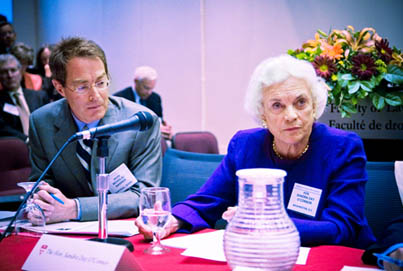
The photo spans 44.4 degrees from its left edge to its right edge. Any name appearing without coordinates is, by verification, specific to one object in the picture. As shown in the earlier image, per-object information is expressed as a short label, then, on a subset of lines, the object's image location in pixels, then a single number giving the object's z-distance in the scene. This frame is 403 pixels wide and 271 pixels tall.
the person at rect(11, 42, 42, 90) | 6.16
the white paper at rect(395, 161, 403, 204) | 2.09
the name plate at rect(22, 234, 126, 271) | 1.19
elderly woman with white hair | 1.84
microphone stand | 1.48
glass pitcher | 1.16
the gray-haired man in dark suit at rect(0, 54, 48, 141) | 5.55
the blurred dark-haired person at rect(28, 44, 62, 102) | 6.73
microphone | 1.42
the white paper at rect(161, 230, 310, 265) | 1.43
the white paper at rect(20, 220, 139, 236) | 1.76
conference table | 1.34
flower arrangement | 2.78
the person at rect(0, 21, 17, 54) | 6.80
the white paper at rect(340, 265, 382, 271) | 1.28
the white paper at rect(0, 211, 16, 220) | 1.99
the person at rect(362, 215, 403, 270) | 1.21
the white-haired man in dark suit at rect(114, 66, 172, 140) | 6.64
